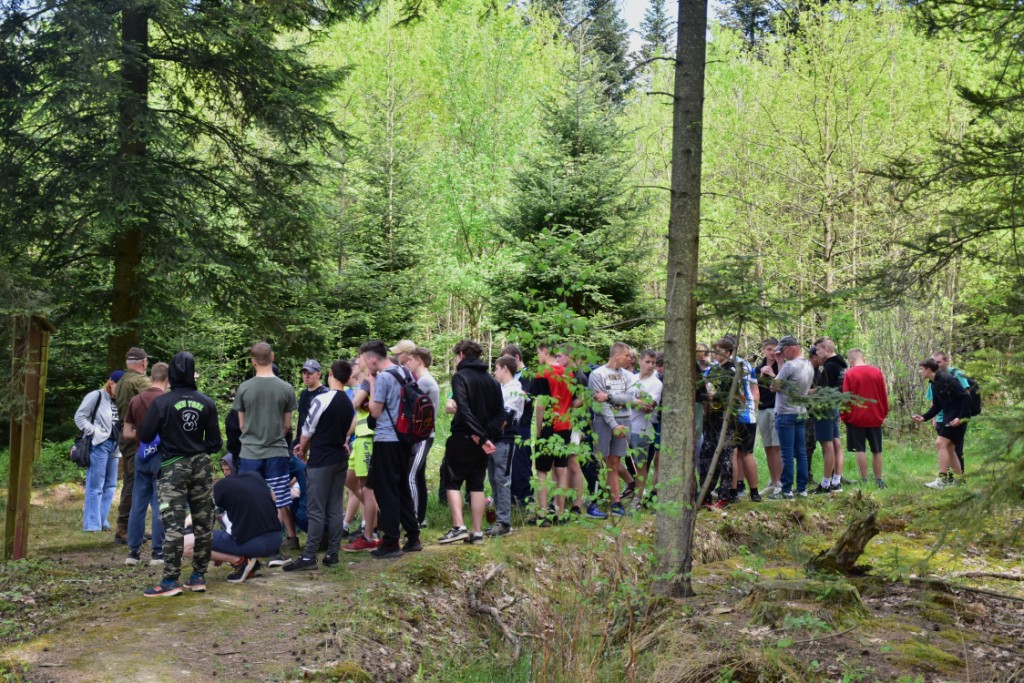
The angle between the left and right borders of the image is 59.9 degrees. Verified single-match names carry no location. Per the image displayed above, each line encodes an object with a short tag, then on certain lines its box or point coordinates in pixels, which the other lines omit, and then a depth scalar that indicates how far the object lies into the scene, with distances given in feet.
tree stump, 26.32
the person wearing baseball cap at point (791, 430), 36.27
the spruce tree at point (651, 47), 104.94
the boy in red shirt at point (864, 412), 39.29
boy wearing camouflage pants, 23.97
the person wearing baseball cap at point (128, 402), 31.60
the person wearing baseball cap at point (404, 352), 30.17
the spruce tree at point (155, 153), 42.01
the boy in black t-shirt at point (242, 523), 25.88
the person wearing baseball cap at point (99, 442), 34.04
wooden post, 28.09
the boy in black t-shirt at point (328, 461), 27.40
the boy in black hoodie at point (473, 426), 28.81
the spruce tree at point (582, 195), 59.52
